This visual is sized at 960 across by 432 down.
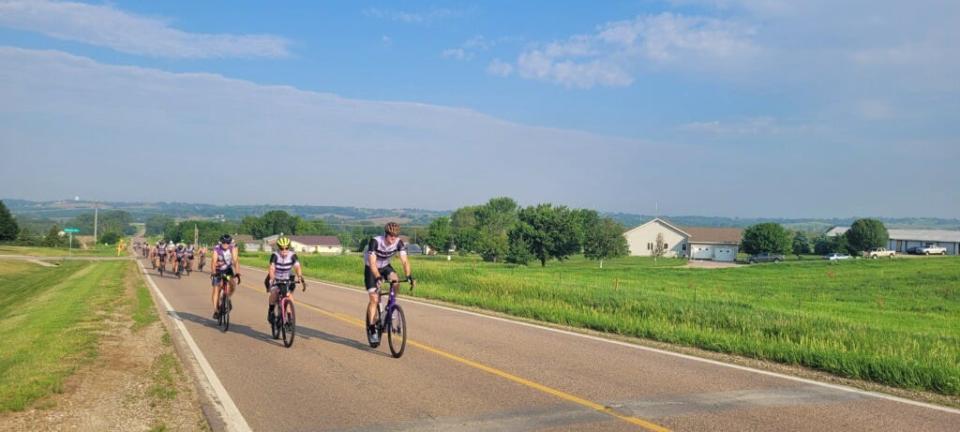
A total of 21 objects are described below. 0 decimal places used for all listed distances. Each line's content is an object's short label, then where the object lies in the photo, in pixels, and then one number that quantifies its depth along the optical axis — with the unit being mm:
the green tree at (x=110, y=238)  164225
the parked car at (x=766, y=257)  87162
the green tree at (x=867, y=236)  96500
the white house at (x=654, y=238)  111188
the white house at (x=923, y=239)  107188
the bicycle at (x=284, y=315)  11703
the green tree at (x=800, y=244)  112688
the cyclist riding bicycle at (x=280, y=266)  12359
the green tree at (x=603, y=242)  91000
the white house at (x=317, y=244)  152375
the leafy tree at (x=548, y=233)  82875
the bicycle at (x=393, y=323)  10586
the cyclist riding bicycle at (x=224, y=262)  14766
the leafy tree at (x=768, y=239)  95688
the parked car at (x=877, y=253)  89162
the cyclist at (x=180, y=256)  33469
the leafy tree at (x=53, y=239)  110812
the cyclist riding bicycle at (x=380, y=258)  10945
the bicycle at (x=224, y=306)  14117
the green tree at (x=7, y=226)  102500
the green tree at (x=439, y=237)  136250
